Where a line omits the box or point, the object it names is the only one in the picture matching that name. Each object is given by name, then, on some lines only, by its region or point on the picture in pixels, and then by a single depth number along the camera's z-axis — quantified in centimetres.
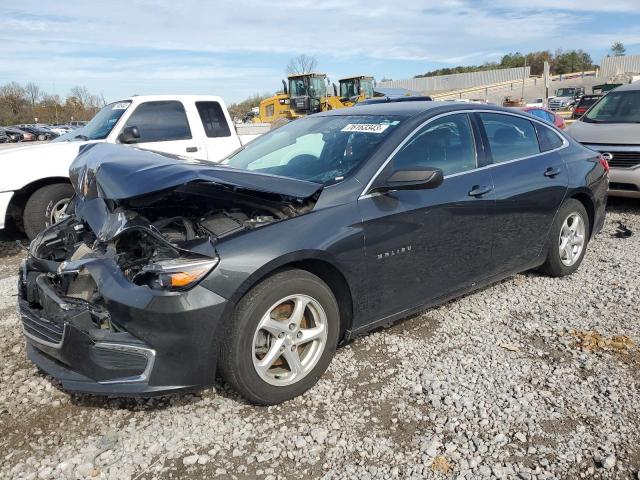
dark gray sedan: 263
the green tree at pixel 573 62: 10194
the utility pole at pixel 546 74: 3134
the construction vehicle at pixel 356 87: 2538
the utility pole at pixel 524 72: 7819
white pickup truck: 627
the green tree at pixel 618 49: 10724
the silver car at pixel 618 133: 719
